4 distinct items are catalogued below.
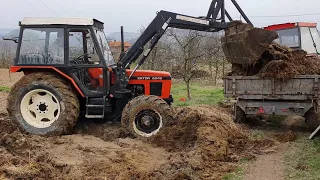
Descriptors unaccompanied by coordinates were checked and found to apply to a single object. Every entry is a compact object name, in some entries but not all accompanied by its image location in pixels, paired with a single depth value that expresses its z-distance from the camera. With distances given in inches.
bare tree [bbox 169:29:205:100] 581.6
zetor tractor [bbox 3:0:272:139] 287.6
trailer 299.1
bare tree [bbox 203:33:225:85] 709.9
